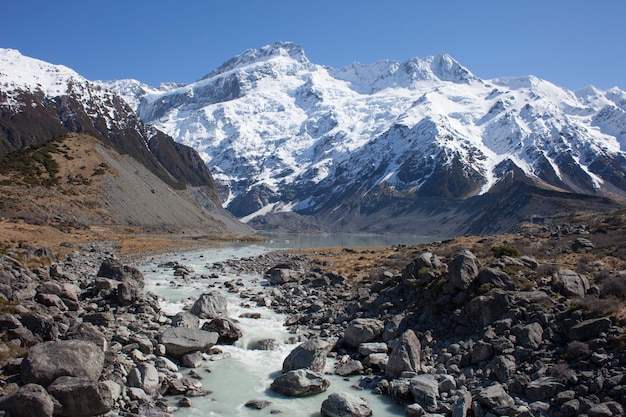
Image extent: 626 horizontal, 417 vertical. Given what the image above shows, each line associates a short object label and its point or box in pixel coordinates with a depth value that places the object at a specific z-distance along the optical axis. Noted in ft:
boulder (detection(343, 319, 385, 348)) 90.63
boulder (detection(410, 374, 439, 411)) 64.95
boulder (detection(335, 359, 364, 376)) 79.61
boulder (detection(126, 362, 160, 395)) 64.85
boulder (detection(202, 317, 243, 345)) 93.04
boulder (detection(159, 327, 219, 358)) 80.69
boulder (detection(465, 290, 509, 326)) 85.61
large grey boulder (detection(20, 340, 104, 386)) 57.06
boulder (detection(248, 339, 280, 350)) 91.66
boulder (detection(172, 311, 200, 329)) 93.50
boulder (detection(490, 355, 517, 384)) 69.87
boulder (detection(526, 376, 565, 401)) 64.18
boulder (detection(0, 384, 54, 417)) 50.24
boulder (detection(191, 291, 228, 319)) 109.40
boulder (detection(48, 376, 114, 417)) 54.24
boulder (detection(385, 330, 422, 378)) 75.92
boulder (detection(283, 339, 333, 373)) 78.79
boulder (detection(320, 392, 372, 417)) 62.80
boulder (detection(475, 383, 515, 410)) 62.23
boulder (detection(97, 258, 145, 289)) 130.62
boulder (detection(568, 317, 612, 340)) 71.72
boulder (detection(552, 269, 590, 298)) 86.22
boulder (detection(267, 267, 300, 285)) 174.91
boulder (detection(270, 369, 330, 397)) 70.90
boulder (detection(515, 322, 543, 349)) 75.20
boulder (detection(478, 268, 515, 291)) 92.31
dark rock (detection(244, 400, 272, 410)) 66.49
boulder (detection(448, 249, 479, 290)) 96.43
